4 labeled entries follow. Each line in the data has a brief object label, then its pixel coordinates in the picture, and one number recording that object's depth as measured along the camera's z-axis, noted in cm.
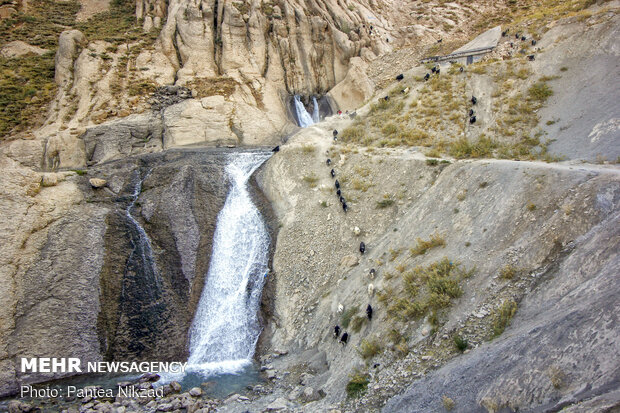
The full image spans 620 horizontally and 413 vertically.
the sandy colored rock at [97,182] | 2220
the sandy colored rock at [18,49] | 4247
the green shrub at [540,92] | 2203
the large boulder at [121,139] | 2991
